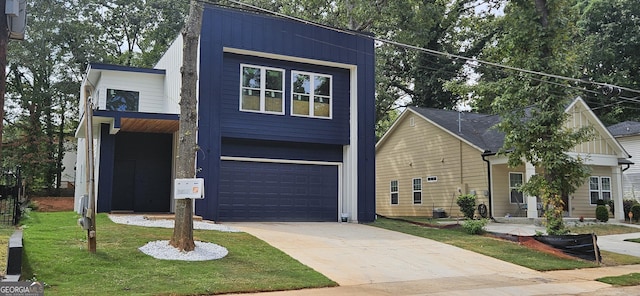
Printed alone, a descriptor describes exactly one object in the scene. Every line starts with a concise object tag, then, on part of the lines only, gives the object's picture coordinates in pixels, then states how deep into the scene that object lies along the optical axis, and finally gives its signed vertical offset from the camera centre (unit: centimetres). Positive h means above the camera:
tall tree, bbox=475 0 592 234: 1478 +261
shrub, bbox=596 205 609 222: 2197 -72
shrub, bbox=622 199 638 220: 2494 -43
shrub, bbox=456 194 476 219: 2156 -34
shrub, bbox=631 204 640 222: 2377 -61
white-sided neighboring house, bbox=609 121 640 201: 2888 +222
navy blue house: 1742 +227
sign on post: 1094 +11
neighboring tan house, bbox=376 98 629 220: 2305 +123
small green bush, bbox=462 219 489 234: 1641 -91
